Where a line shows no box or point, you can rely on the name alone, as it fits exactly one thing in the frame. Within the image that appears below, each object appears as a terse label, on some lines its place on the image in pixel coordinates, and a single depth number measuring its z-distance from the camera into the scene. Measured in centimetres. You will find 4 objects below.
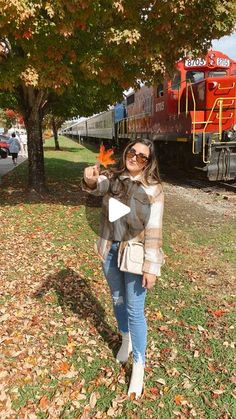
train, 1125
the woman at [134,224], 294
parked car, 2490
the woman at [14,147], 1964
